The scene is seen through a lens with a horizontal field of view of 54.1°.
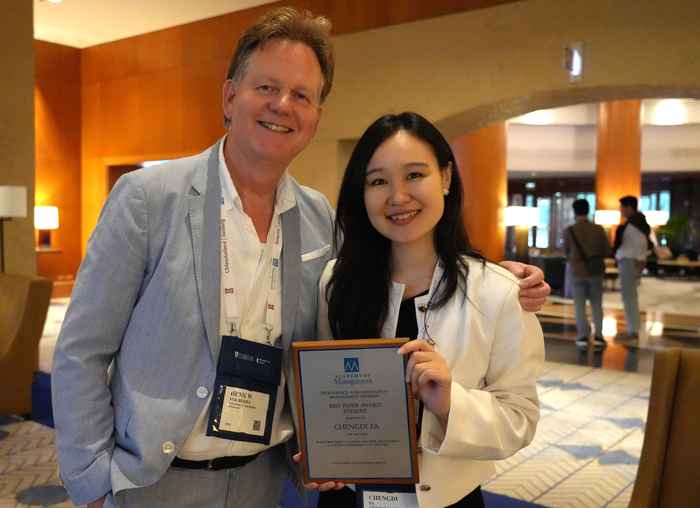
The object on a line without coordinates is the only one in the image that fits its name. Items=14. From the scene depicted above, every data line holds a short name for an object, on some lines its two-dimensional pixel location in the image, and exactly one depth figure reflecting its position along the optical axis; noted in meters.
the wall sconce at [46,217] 10.73
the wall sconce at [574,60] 6.18
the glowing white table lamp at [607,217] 16.30
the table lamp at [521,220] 13.64
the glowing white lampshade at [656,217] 19.36
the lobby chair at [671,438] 2.06
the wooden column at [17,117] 6.52
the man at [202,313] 1.62
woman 1.55
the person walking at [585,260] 8.32
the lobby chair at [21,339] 5.44
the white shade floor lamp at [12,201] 5.98
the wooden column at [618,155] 17.28
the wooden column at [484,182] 12.61
